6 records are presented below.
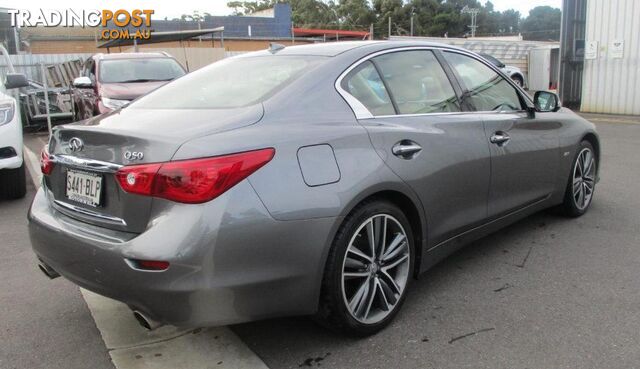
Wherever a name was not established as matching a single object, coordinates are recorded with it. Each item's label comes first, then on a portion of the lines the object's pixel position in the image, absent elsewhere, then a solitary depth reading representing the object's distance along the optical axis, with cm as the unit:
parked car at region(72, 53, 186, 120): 877
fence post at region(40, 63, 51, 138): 1125
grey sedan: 237
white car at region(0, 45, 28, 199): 575
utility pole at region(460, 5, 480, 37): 6040
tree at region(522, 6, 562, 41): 7299
